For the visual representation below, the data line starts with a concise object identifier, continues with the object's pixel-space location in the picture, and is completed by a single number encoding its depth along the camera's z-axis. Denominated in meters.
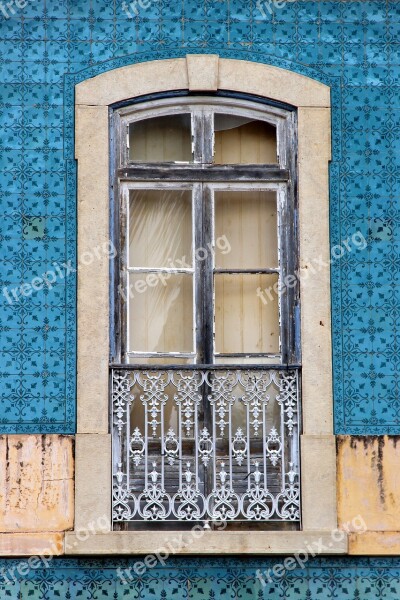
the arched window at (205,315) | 16.98
